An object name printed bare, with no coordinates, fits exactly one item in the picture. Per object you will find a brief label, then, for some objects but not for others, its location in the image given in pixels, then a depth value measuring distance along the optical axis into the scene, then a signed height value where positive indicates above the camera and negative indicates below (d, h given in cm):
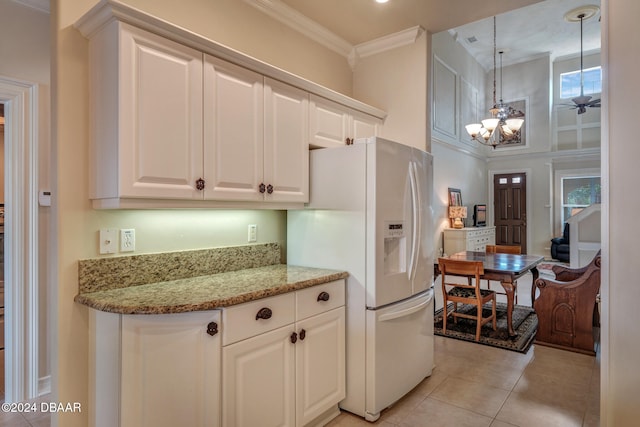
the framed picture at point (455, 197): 743 +31
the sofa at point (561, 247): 867 -87
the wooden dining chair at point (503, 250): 504 -54
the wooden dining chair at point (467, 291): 356 -85
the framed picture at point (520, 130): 955 +216
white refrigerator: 228 -25
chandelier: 559 +135
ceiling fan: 640 +358
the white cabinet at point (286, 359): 171 -79
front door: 962 +7
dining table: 353 -57
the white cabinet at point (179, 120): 162 +48
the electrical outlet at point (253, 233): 256 -15
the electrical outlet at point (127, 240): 189 -14
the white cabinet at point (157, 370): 151 -68
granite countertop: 153 -39
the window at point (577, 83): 898 +328
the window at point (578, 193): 913 +47
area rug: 363 -131
